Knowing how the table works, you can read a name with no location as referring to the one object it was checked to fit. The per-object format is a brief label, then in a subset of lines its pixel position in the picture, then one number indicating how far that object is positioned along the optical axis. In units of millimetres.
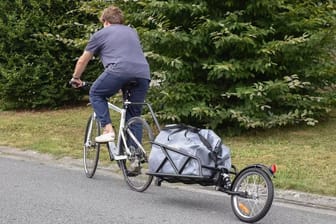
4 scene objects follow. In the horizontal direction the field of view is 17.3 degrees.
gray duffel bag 10703
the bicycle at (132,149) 12425
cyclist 12488
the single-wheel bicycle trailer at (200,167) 10125
